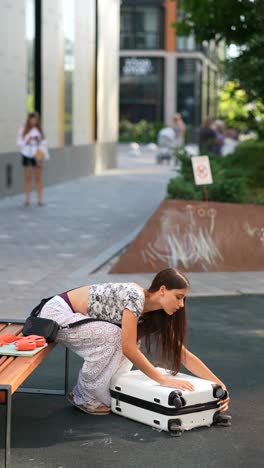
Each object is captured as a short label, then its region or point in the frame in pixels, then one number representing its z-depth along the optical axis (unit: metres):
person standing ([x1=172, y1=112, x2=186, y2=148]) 37.16
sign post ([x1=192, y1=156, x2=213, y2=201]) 12.68
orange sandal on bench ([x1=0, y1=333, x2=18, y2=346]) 6.48
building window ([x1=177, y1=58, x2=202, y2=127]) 71.12
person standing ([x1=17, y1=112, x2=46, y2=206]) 20.01
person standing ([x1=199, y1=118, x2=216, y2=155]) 28.14
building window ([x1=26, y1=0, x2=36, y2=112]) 24.31
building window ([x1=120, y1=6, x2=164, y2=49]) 71.06
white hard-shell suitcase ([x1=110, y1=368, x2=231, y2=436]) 6.44
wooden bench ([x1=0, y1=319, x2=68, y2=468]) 5.59
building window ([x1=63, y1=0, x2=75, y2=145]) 28.20
